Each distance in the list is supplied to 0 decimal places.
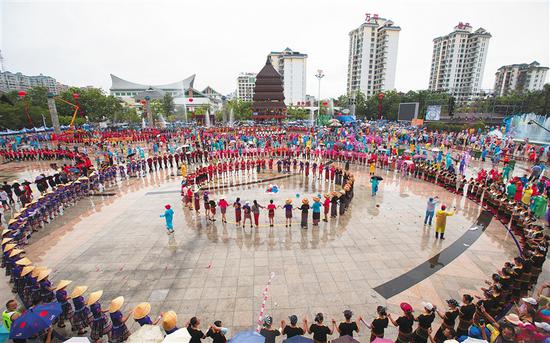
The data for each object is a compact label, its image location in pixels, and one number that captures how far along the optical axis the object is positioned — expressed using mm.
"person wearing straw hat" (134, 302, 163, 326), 5289
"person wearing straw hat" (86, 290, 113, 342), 5816
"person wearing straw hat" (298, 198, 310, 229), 11298
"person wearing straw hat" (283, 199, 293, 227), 11460
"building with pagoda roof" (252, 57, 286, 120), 70875
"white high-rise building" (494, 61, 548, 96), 107312
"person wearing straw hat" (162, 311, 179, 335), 4945
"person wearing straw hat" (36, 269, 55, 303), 6613
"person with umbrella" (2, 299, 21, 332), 5423
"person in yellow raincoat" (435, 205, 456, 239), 10445
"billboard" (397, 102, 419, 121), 49747
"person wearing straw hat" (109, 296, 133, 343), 5677
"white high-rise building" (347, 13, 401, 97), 102250
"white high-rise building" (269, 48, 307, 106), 131375
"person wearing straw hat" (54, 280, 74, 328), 6250
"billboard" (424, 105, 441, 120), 49366
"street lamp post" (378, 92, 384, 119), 69025
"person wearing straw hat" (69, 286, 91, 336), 6123
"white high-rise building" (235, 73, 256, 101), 172750
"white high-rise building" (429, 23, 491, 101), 99812
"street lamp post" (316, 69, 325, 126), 45906
